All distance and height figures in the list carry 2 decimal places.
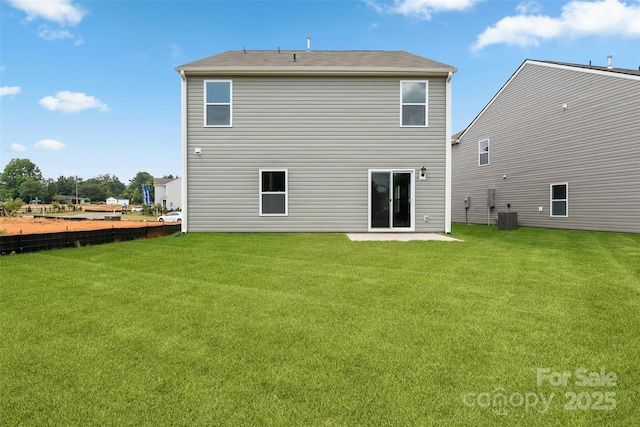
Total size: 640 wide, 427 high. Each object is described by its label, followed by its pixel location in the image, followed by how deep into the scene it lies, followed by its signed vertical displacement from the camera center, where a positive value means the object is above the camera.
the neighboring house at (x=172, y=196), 44.25 +1.58
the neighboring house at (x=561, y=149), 10.62 +2.26
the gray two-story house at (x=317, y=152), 10.16 +1.72
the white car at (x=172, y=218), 26.26 -0.85
